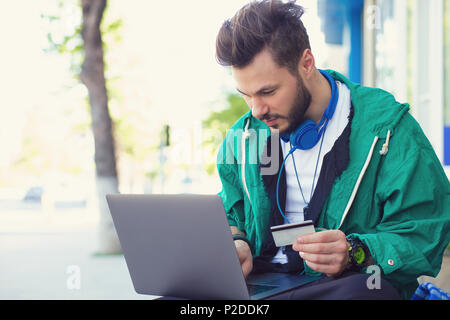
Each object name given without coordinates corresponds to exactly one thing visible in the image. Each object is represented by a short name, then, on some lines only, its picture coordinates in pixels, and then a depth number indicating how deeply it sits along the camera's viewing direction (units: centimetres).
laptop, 118
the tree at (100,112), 714
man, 140
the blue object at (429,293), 109
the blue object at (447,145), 421
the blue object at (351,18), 841
